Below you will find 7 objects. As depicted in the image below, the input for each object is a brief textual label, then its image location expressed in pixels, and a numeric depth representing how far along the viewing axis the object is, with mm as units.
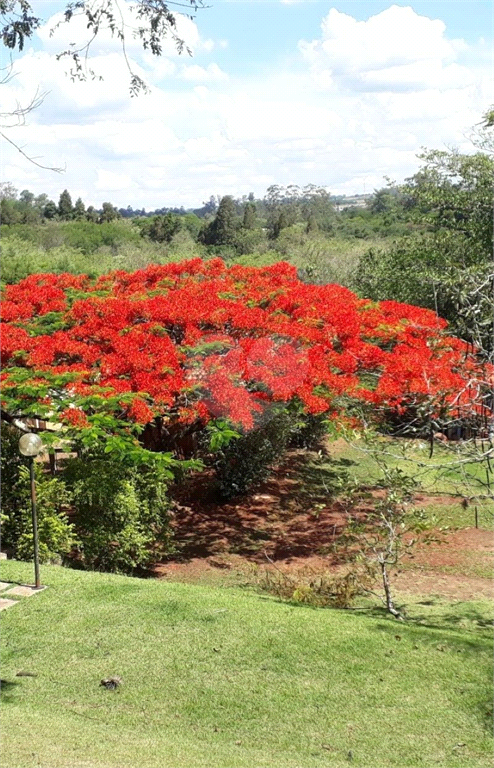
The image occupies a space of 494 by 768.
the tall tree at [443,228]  18453
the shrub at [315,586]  8430
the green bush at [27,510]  9367
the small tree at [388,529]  8086
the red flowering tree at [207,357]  9961
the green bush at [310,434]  15217
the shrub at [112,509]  9539
